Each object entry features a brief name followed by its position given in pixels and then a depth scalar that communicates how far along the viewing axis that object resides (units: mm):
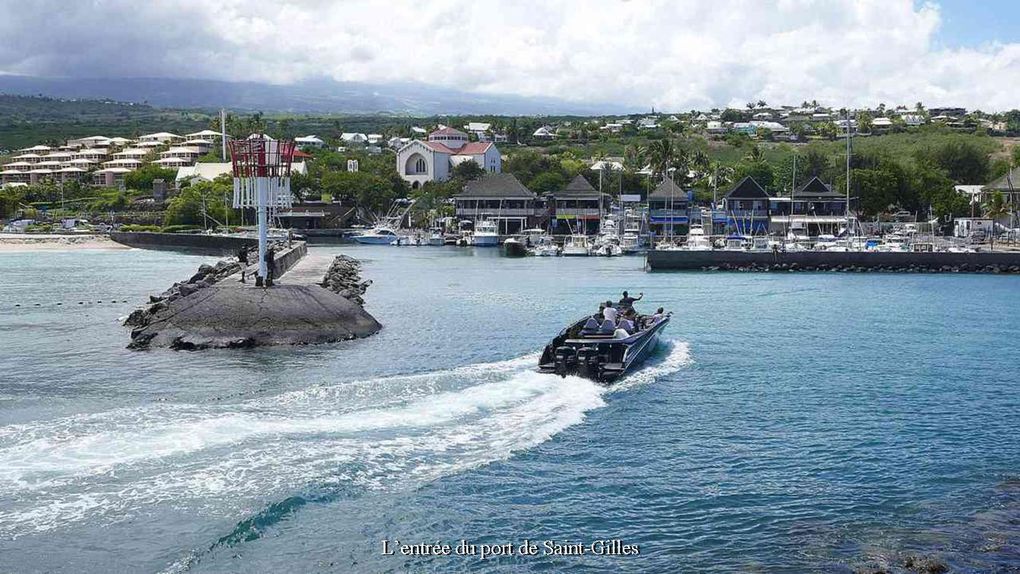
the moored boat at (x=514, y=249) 96312
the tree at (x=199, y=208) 123062
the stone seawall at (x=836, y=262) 74812
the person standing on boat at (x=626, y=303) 37491
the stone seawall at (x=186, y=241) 93812
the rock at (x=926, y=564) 15320
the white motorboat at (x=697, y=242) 90250
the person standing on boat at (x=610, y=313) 32625
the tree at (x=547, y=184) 134500
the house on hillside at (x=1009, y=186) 101125
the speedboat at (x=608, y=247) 96156
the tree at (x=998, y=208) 99375
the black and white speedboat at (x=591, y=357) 29188
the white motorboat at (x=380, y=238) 114500
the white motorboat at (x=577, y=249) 94875
